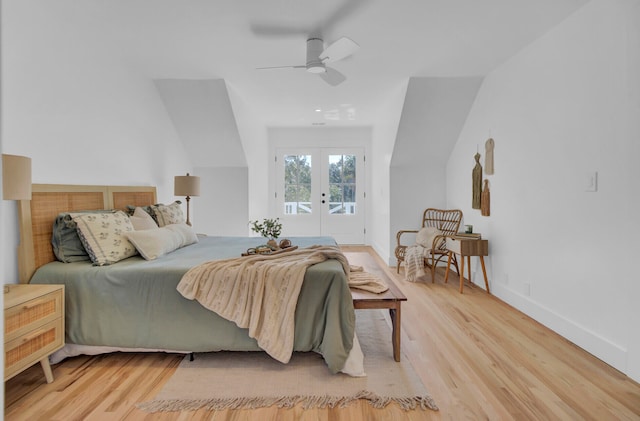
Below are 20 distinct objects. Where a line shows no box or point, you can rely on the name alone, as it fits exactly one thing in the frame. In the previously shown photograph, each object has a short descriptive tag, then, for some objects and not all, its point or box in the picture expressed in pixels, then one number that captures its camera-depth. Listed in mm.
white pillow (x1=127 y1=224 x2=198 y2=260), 2699
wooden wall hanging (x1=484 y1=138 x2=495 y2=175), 3910
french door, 7070
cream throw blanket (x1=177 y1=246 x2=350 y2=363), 2254
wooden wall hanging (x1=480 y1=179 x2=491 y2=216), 3988
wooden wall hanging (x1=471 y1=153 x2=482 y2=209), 4172
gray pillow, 2539
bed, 2297
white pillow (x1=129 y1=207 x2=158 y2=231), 3154
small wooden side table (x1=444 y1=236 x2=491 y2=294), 3863
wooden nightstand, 1830
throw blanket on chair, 4371
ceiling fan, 2713
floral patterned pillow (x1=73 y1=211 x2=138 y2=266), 2506
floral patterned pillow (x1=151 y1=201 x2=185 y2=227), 3578
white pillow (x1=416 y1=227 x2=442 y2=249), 4680
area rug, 1932
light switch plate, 2500
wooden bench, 2348
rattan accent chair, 4457
